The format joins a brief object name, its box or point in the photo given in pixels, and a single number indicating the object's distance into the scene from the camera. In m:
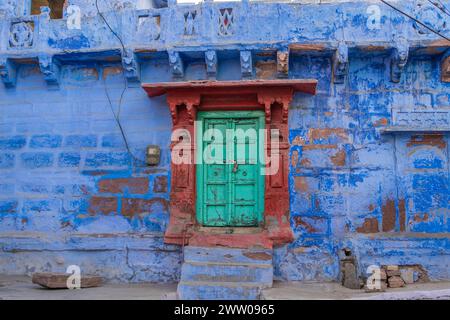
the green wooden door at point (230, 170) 6.30
